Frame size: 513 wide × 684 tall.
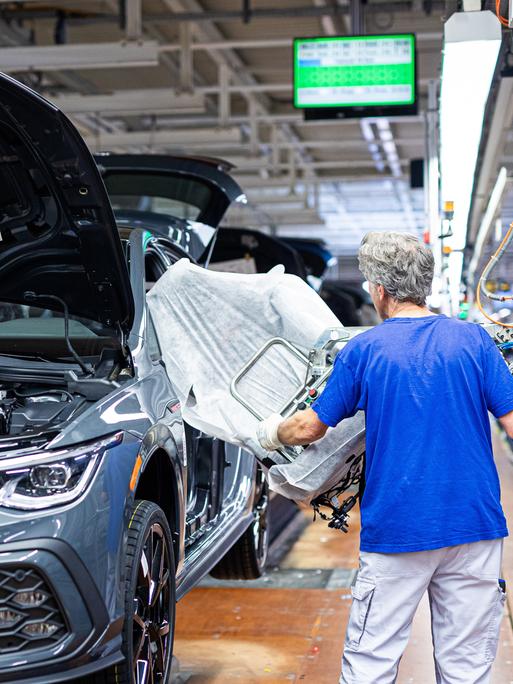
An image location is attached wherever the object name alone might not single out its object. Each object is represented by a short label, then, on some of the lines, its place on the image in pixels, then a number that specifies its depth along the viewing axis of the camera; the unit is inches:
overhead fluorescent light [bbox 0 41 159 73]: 327.0
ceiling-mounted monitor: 350.0
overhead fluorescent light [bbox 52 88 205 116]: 402.0
